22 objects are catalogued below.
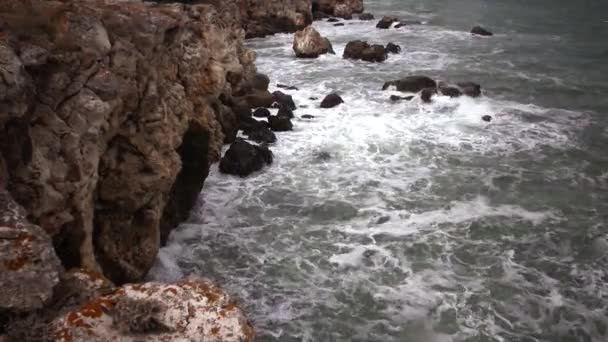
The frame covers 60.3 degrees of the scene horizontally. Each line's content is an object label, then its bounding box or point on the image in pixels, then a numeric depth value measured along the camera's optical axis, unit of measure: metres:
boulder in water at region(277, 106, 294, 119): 22.56
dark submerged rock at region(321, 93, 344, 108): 24.52
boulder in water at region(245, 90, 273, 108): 23.16
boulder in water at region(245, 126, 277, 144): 20.16
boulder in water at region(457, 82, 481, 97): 26.06
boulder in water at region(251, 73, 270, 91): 24.28
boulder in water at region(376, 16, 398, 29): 44.25
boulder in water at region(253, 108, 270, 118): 22.50
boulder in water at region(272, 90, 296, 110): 23.86
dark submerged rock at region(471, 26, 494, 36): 40.66
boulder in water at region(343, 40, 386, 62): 33.12
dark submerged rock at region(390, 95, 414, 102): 25.52
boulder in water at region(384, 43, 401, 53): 35.41
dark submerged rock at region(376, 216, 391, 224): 14.75
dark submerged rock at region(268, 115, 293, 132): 21.45
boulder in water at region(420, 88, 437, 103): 25.25
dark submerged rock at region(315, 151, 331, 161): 19.05
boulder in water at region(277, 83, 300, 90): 26.82
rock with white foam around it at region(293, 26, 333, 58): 33.57
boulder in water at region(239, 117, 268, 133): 20.77
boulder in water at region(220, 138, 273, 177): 17.42
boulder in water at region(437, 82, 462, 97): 25.84
